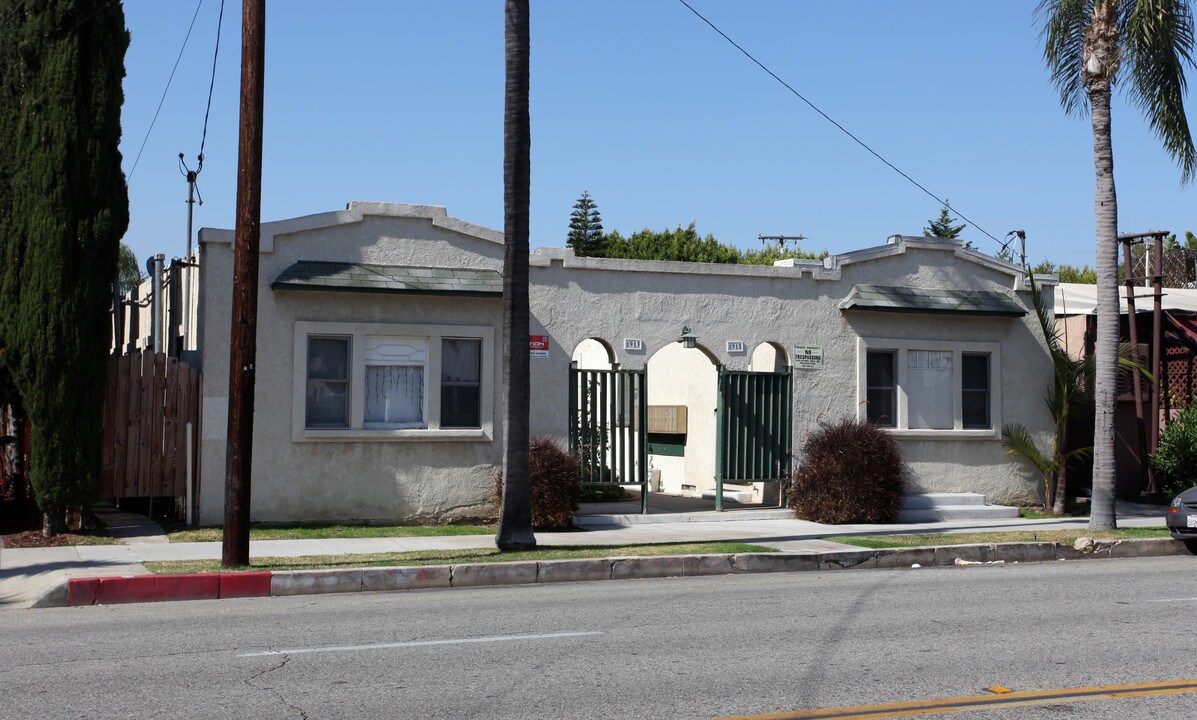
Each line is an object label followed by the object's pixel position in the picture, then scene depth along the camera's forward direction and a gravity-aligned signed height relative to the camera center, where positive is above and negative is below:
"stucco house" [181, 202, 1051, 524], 16.08 +1.09
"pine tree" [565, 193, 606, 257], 62.59 +10.58
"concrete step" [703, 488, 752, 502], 19.91 -1.08
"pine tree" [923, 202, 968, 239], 67.06 +11.34
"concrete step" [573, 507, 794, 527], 17.09 -1.28
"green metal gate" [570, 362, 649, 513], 17.44 +0.07
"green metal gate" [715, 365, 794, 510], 18.16 +0.05
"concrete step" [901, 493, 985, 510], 18.80 -1.06
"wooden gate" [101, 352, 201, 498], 15.37 +0.00
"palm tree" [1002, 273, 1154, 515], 19.39 +0.34
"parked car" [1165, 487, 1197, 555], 14.98 -1.02
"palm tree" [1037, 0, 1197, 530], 16.56 +4.69
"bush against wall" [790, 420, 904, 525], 17.77 -0.68
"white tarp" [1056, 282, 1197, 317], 22.47 +2.62
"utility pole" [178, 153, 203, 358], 18.31 +2.41
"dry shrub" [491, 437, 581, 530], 15.99 -0.75
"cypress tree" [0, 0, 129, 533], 13.82 +2.29
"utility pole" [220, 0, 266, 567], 12.06 +1.38
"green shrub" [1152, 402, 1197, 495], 20.09 -0.36
